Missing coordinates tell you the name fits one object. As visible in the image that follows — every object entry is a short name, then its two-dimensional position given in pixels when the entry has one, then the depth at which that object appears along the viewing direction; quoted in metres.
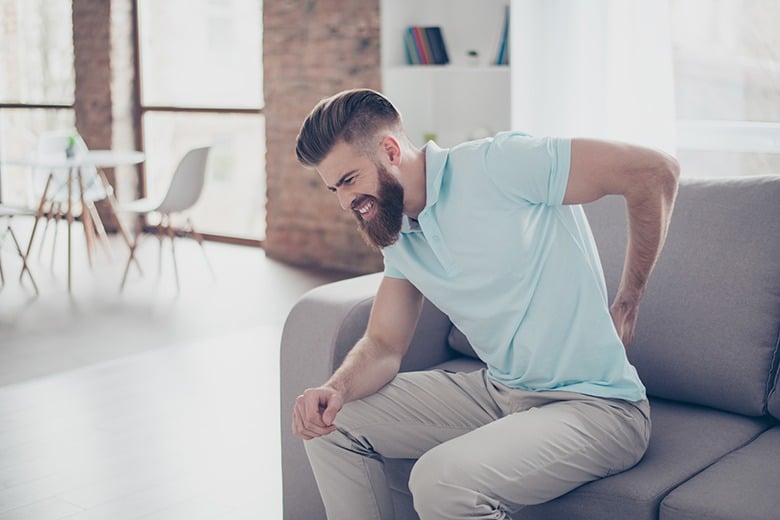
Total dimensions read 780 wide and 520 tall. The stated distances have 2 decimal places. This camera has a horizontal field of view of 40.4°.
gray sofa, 1.99
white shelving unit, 5.50
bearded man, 1.94
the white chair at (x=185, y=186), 5.63
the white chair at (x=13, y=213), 5.75
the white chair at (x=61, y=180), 6.35
